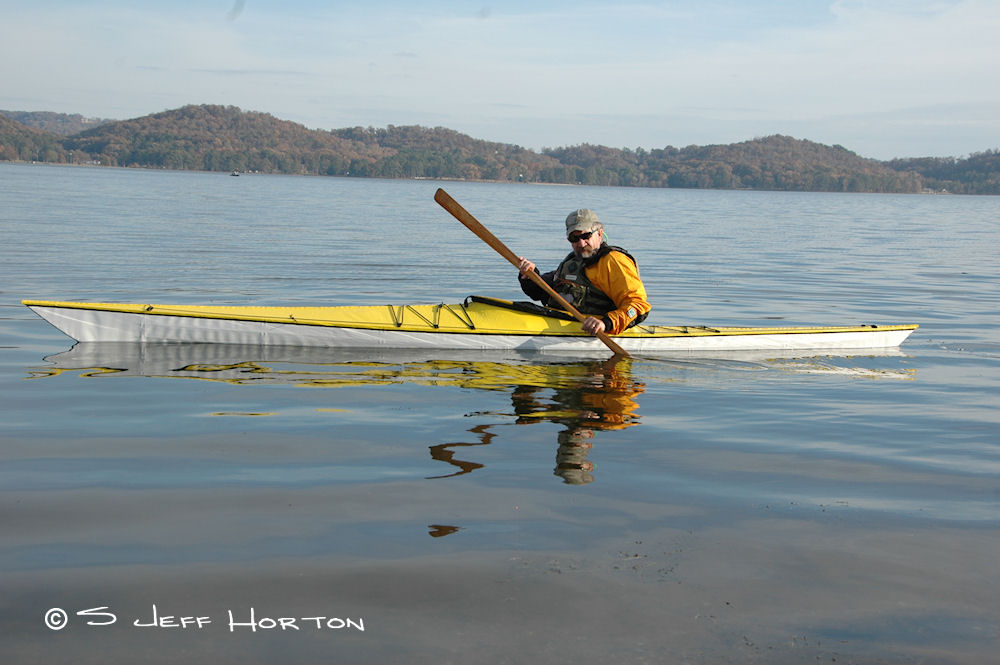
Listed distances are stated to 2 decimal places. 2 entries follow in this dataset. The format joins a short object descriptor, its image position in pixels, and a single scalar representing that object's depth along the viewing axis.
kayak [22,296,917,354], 8.93
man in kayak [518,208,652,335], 8.64
